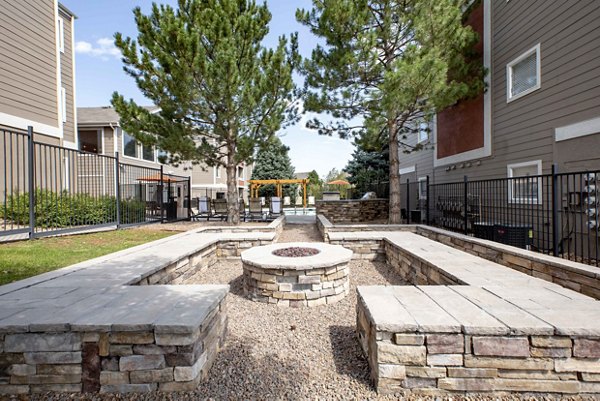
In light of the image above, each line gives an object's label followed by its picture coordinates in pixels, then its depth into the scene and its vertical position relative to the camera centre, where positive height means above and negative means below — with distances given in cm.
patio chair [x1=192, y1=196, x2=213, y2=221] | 1228 -35
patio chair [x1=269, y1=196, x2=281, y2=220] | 1229 -38
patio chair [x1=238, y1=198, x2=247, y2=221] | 1251 -42
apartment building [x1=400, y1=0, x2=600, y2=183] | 540 +224
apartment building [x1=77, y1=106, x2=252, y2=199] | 1547 +342
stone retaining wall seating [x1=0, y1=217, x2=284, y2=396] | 196 -96
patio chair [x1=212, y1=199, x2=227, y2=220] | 1146 -29
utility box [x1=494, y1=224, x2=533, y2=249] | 494 -70
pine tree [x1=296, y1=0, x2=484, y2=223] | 712 +360
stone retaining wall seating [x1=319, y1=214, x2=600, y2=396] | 191 -98
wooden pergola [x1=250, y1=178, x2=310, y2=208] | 1675 +94
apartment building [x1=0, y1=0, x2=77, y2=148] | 870 +427
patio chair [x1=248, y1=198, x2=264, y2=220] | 1193 -36
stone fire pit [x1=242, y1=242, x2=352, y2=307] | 375 -106
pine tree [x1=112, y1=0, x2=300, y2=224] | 693 +304
